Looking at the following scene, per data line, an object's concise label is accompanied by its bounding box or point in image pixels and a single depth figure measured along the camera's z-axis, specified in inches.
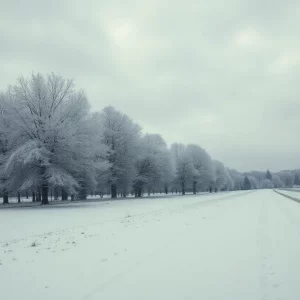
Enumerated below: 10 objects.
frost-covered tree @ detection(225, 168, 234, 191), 5663.4
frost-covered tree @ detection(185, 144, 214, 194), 3157.0
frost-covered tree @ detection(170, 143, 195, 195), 2878.9
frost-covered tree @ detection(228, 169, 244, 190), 7249.0
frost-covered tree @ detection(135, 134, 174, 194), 2067.9
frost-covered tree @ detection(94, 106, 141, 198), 1761.8
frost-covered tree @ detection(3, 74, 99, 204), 1065.5
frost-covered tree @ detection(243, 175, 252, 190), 7429.1
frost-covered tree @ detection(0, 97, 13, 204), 1152.2
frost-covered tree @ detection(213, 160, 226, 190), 4291.3
